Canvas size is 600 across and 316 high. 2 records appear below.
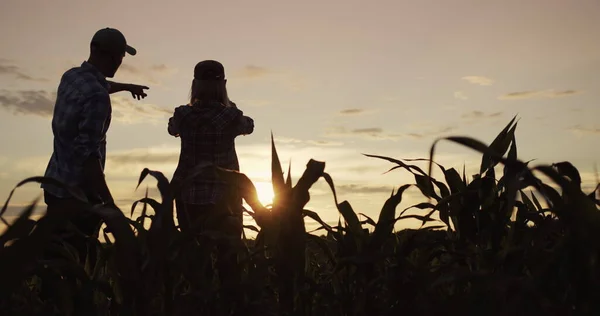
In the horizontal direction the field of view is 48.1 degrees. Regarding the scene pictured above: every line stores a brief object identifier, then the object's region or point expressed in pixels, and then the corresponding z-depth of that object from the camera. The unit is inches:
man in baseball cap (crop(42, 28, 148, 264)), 201.5
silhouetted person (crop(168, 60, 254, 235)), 250.2
